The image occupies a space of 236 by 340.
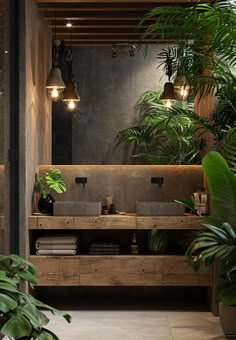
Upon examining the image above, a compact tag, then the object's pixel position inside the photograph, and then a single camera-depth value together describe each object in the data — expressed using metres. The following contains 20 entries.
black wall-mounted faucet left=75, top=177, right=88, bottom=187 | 6.56
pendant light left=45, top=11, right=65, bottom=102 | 6.26
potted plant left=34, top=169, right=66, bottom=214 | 6.13
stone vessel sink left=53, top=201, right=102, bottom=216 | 6.02
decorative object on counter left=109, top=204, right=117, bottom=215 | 6.37
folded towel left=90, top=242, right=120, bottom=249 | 6.06
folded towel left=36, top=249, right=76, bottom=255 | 5.97
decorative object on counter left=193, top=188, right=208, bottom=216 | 6.02
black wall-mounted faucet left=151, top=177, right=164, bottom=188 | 6.56
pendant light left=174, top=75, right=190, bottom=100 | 6.36
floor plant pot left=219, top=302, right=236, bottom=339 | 4.96
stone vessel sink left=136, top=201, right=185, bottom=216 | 6.05
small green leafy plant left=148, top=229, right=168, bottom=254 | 6.11
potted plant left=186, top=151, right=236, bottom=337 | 4.56
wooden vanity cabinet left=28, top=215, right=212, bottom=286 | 5.93
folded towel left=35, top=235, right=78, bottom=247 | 5.98
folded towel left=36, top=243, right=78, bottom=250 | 5.98
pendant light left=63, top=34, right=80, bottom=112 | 6.55
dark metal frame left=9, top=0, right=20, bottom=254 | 5.63
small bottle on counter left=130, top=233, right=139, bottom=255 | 6.11
